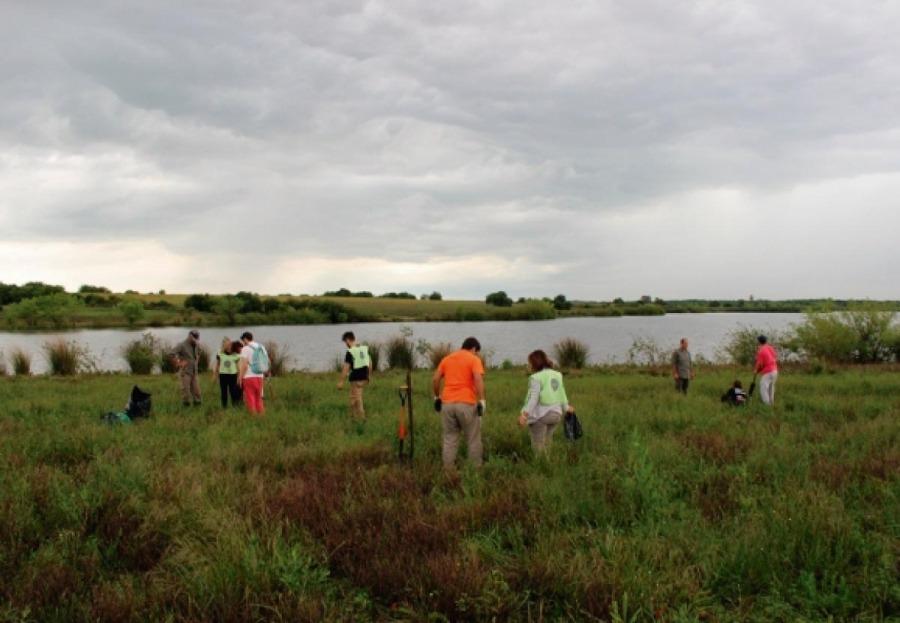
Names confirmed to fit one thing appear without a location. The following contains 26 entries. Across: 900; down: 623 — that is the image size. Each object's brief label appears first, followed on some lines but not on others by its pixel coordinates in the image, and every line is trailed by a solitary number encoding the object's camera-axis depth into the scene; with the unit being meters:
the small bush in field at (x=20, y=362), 25.57
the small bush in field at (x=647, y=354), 28.62
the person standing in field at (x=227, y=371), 14.40
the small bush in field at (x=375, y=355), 27.33
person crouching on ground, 13.96
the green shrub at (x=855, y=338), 31.36
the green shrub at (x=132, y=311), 72.81
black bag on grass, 12.38
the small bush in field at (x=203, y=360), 26.86
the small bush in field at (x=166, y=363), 27.12
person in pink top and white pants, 14.11
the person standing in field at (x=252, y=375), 12.79
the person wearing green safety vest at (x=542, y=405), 8.52
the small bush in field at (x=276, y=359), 25.00
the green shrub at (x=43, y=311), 66.12
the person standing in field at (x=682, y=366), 16.33
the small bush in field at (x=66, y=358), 24.70
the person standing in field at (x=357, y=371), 12.51
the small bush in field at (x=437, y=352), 26.46
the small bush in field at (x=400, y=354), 28.34
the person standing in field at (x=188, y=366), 14.33
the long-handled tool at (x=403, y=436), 8.16
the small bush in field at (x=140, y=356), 25.94
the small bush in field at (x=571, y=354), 27.83
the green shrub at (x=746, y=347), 29.75
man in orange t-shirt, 8.22
